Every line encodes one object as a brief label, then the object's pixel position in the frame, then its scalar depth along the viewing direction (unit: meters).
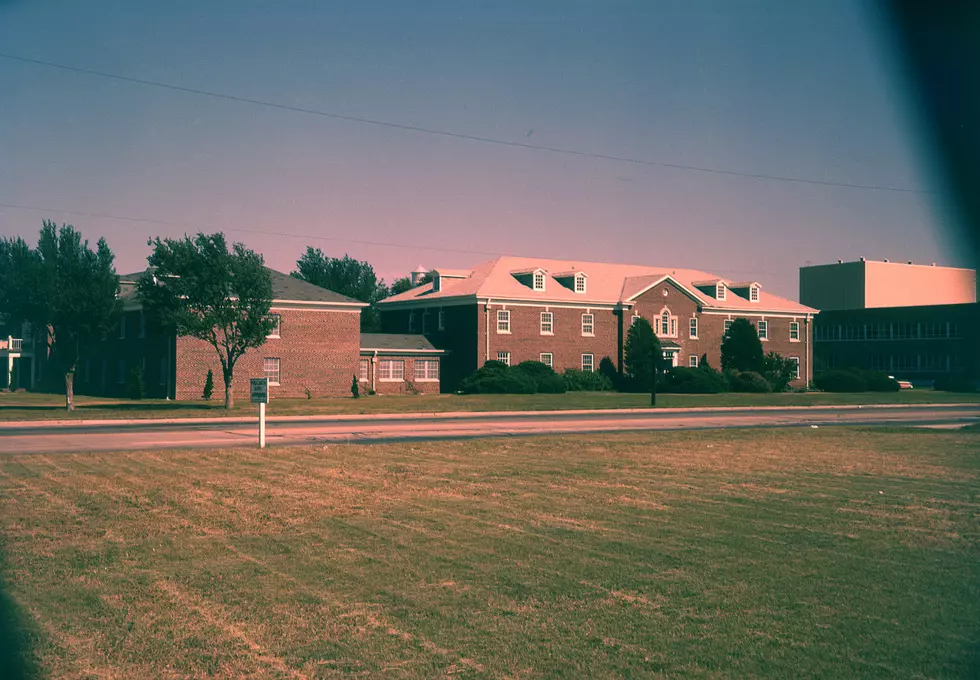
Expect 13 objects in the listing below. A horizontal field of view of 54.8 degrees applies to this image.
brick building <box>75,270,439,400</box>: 50.94
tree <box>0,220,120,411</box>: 41.28
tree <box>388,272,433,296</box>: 113.04
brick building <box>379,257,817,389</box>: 63.59
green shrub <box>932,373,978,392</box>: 70.75
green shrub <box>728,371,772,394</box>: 66.75
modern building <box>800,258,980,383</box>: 83.62
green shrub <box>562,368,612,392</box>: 64.31
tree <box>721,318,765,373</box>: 70.69
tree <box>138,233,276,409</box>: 40.34
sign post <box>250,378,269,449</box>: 22.75
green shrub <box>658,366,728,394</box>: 63.75
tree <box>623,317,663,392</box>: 66.00
